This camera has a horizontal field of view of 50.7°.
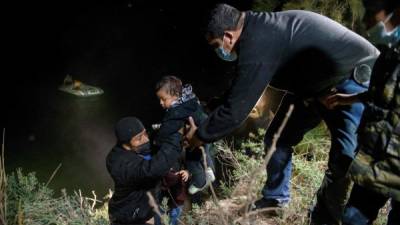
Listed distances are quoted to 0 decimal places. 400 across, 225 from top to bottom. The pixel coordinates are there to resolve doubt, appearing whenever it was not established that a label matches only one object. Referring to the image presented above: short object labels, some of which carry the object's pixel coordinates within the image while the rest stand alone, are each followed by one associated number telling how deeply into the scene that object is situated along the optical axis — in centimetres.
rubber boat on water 1045
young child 306
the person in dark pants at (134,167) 293
